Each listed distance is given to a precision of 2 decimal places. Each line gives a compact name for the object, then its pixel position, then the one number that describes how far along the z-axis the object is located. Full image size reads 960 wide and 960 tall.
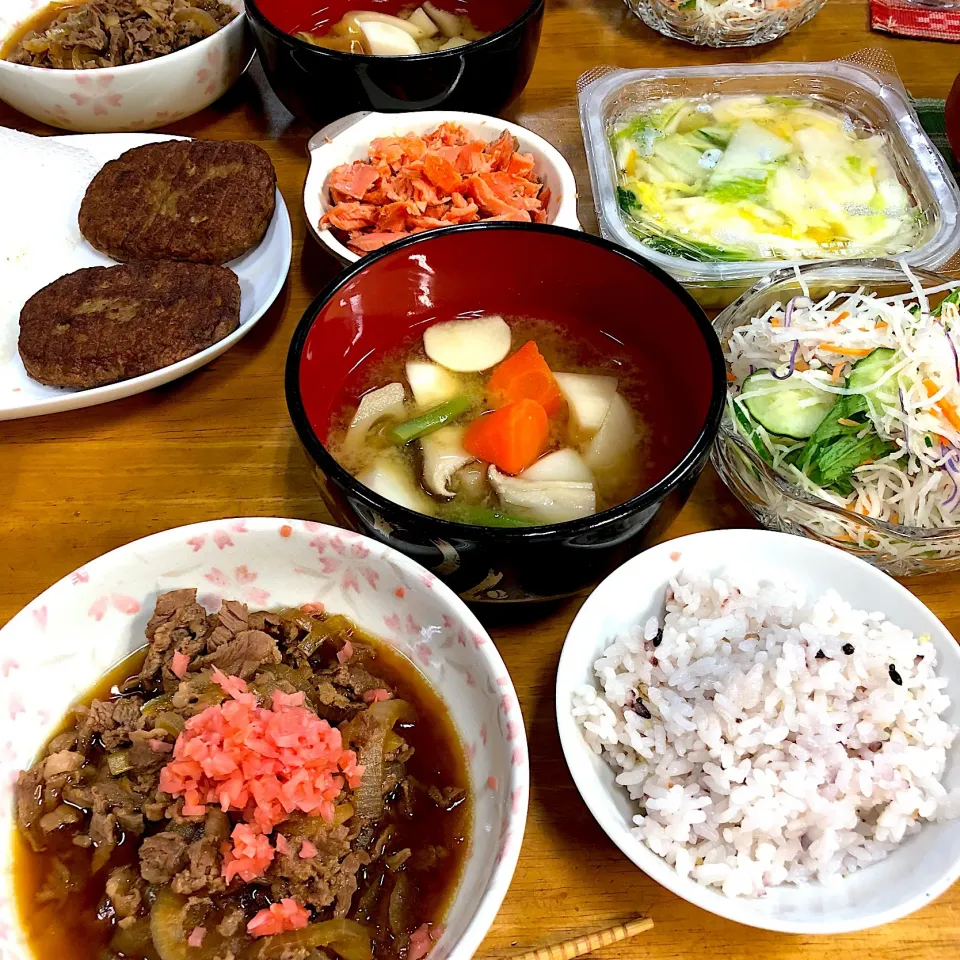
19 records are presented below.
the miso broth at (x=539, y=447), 0.34
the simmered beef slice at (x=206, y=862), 0.27
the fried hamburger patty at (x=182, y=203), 0.42
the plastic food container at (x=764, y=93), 0.43
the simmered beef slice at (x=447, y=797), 0.30
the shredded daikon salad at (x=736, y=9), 0.53
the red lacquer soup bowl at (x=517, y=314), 0.30
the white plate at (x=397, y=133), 0.42
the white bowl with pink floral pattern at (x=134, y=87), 0.45
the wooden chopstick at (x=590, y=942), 0.29
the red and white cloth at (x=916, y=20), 0.55
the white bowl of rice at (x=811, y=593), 0.27
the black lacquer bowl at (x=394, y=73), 0.44
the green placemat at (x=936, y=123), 0.49
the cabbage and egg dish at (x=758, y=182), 0.44
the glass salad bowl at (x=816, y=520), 0.33
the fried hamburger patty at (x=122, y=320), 0.38
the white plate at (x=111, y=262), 0.38
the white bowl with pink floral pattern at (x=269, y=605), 0.29
